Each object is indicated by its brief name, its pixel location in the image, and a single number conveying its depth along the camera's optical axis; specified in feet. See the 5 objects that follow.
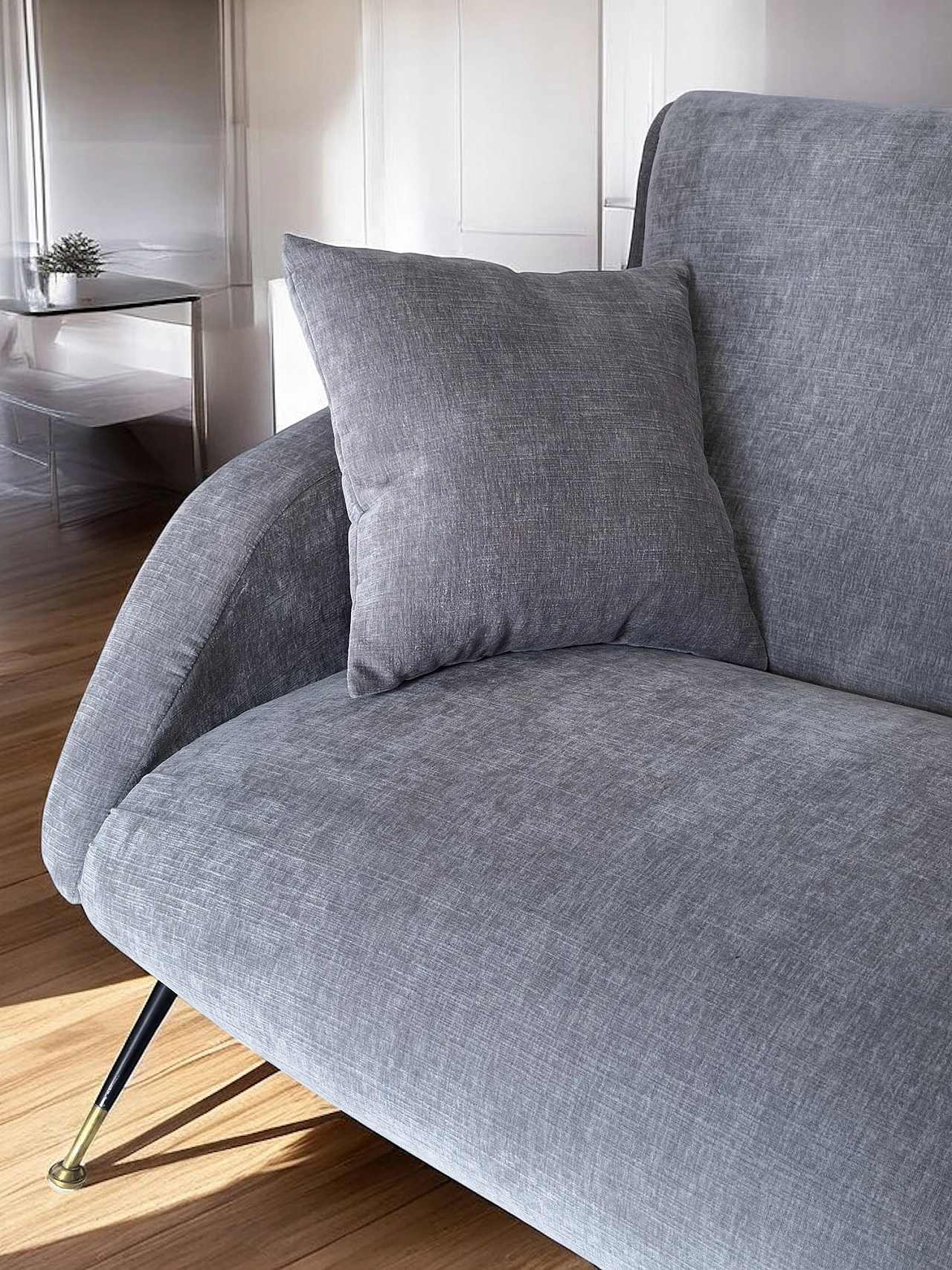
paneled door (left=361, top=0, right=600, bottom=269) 10.36
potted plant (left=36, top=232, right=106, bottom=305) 12.48
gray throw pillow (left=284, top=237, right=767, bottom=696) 4.16
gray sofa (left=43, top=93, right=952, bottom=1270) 2.76
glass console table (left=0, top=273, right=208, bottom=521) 12.45
